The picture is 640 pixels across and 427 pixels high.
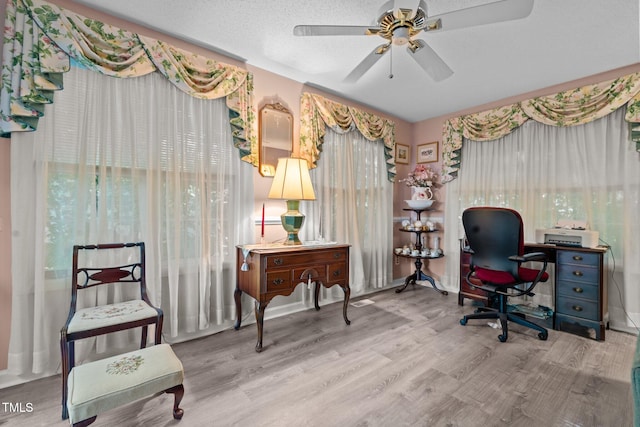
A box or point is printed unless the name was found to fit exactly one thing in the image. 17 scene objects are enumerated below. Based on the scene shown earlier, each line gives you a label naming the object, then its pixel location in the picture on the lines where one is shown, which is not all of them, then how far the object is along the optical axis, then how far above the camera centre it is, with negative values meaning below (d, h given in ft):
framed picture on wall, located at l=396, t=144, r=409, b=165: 13.34 +2.93
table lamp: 7.98 +0.70
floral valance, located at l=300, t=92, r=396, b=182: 9.76 +3.50
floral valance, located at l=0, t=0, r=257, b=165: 5.37 +3.43
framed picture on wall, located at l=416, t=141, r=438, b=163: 13.09 +2.95
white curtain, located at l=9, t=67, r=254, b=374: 5.67 +0.30
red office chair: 7.39 -1.12
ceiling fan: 4.66 +3.65
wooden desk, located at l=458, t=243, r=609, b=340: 7.84 -2.21
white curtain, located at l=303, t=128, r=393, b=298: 10.39 +0.35
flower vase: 12.15 +0.92
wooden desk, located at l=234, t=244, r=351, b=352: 7.05 -1.54
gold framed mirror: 8.87 +2.54
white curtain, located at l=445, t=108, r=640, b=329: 8.38 +1.12
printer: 8.21 -0.62
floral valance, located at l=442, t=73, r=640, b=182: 8.16 +3.53
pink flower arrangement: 12.42 +1.65
